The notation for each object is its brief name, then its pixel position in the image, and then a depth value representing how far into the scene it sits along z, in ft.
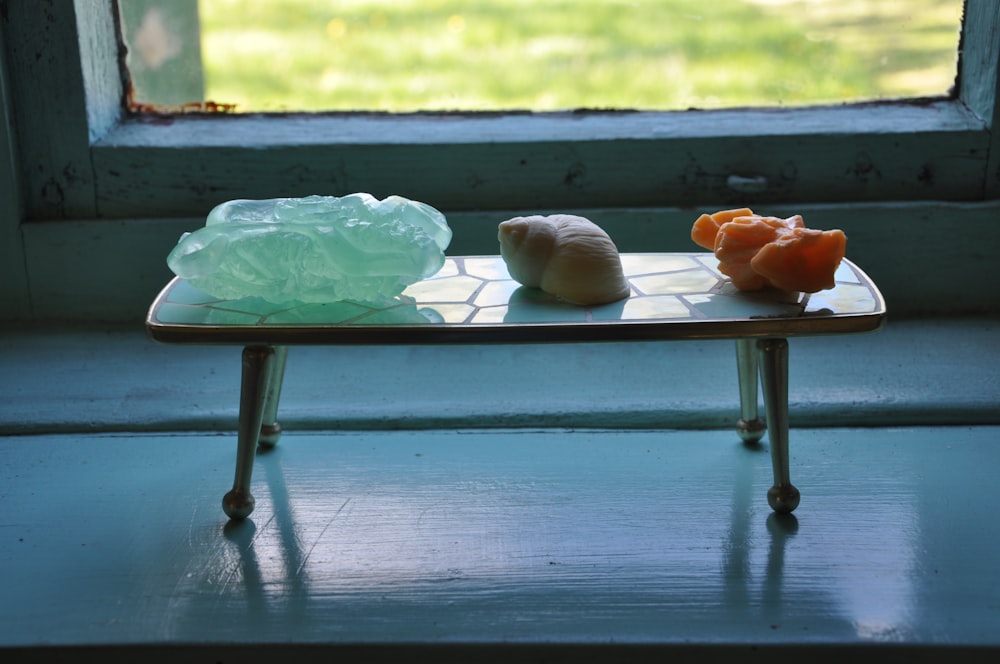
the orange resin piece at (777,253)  2.40
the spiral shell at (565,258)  2.48
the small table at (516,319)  2.31
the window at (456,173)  3.75
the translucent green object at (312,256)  2.45
